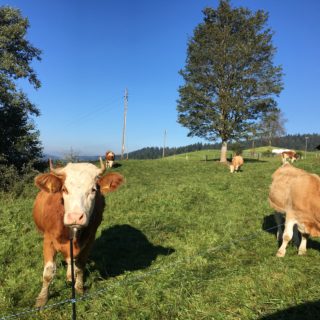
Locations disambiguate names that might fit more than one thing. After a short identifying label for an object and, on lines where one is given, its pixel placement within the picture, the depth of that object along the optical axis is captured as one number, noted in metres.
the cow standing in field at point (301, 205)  8.20
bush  22.08
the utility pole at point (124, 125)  51.53
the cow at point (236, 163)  31.28
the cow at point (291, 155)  35.22
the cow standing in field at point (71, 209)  5.07
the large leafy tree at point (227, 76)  39.47
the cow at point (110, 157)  33.84
